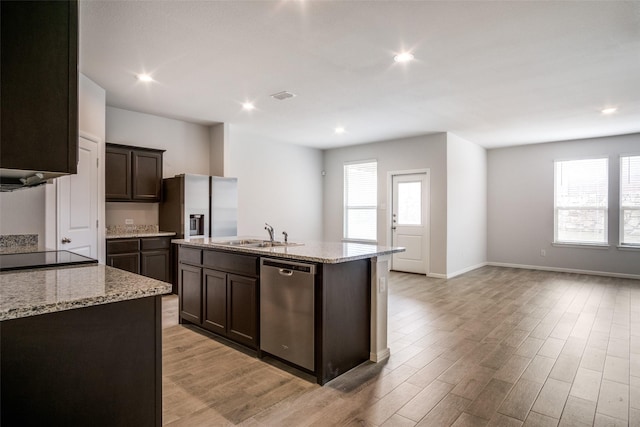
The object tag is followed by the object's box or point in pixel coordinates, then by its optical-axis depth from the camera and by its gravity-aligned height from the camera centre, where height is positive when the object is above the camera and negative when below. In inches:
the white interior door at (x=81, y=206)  146.9 +2.8
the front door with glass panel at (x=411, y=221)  269.4 -5.7
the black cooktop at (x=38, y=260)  72.4 -10.8
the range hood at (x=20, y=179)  62.7 +6.6
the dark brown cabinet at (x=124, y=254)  180.2 -21.3
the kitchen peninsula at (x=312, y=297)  101.0 -27.2
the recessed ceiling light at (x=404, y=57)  129.8 +58.1
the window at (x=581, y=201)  266.8 +10.4
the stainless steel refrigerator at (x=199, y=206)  202.4 +4.1
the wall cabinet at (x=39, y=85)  48.3 +18.0
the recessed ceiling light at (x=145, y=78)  151.3 +58.3
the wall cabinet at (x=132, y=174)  191.3 +21.9
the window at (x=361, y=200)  302.0 +11.4
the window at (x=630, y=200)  253.4 +10.2
